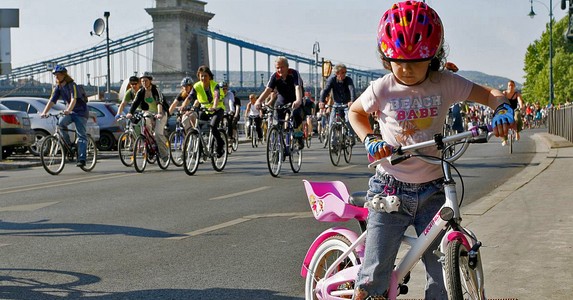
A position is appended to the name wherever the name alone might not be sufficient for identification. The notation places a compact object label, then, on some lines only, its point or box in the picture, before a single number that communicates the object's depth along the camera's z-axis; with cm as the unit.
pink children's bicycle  364
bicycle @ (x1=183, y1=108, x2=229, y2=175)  1571
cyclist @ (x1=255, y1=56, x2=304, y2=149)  1488
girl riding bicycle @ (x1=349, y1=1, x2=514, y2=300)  401
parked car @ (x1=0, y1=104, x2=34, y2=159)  2194
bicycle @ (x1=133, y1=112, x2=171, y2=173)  1689
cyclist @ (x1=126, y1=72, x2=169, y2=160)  1734
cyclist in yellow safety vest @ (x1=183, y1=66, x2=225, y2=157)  1631
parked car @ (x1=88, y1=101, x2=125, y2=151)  2794
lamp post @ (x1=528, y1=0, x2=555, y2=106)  6262
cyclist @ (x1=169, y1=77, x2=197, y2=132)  1680
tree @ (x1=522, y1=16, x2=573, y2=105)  9031
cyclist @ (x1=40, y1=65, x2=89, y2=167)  1651
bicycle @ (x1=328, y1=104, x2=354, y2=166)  1777
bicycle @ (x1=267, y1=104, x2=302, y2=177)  1493
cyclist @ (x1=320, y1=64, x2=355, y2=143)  1747
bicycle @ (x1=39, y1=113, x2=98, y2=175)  1652
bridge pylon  12925
